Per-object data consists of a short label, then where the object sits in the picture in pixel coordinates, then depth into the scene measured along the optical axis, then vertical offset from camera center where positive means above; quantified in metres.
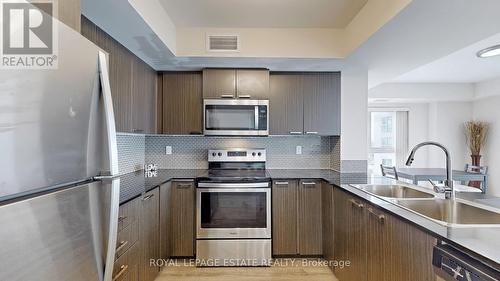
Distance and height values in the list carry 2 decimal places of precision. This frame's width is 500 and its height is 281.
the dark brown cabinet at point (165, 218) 2.79 -0.77
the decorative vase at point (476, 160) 5.95 -0.37
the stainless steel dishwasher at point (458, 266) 1.00 -0.47
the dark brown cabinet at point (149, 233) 2.26 -0.77
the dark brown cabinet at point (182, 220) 3.07 -0.83
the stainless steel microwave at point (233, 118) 3.34 +0.26
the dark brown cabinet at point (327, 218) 2.85 -0.78
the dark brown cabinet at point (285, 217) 3.12 -0.81
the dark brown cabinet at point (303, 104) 3.46 +0.44
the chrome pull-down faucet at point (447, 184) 1.94 -0.28
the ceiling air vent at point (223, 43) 2.99 +1.00
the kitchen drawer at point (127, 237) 1.81 -0.65
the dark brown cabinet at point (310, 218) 3.12 -0.82
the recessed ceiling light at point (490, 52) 2.67 +0.86
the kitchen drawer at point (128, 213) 1.82 -0.48
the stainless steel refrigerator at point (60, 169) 0.69 -0.08
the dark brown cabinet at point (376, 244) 1.42 -0.63
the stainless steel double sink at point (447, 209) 1.66 -0.43
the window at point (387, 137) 6.58 +0.10
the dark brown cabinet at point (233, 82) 3.36 +0.68
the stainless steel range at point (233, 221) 3.03 -0.84
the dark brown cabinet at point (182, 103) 3.42 +0.44
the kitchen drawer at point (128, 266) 1.77 -0.81
